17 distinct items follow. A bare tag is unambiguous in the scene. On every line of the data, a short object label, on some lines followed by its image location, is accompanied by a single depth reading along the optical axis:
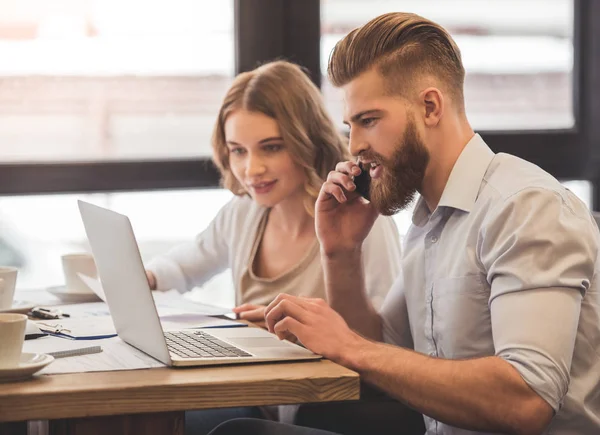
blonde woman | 3.14
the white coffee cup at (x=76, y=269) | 3.06
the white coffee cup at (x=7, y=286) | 2.75
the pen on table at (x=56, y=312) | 2.78
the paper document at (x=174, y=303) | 2.83
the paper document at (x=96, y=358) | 2.29
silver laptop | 2.31
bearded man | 2.34
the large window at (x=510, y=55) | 3.93
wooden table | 2.16
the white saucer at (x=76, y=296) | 3.02
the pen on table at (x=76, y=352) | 2.37
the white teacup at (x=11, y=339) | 2.22
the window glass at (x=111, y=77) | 3.63
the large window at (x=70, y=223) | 3.67
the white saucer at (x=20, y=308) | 2.75
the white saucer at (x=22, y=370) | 2.20
